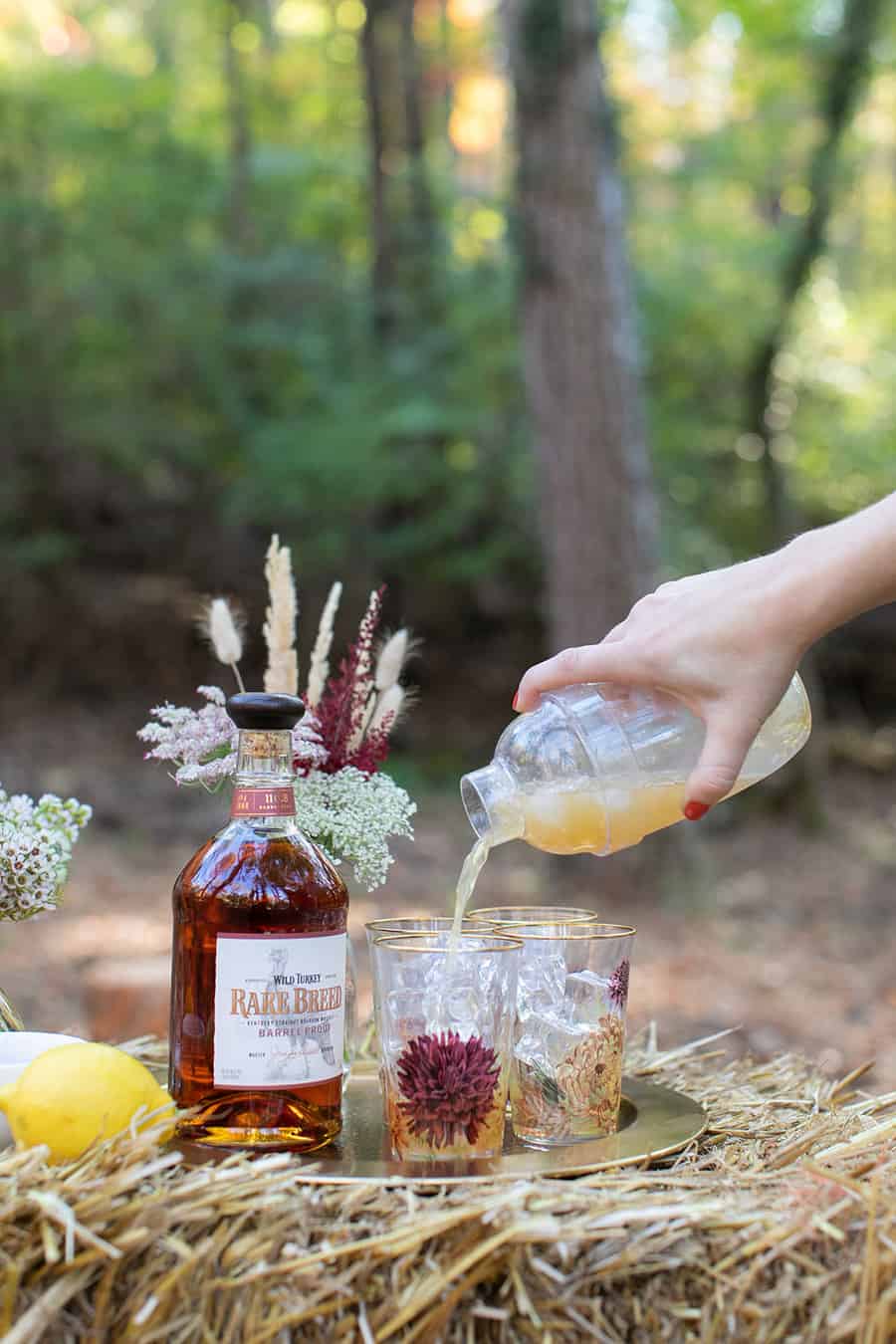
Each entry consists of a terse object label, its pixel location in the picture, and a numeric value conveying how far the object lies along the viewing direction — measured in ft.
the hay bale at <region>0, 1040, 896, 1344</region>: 3.75
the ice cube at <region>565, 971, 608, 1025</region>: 4.77
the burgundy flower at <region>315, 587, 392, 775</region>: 5.49
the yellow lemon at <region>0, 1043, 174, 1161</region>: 4.20
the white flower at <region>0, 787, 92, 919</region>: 5.16
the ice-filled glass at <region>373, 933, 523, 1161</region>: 4.40
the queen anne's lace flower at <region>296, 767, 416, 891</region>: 5.33
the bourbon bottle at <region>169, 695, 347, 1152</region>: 4.47
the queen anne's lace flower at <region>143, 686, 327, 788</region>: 5.27
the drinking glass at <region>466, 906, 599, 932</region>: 5.28
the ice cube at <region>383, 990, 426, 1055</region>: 4.45
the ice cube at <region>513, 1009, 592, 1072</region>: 4.75
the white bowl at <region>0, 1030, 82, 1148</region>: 4.73
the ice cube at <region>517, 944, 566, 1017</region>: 4.77
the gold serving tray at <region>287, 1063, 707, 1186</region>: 4.25
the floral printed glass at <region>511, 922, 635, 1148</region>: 4.77
